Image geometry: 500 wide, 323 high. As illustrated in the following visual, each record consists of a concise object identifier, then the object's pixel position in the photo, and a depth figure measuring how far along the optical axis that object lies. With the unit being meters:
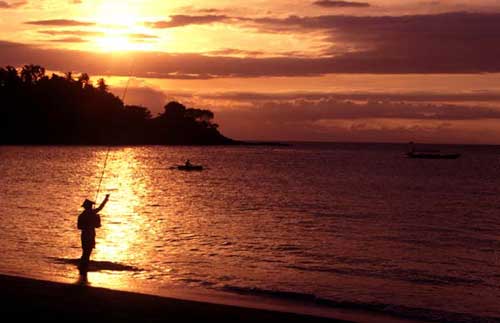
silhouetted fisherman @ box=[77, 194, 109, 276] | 17.67
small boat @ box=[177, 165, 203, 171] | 87.96
